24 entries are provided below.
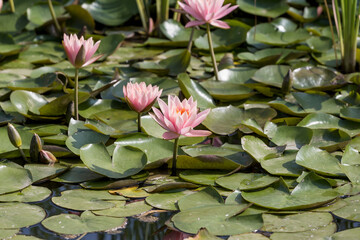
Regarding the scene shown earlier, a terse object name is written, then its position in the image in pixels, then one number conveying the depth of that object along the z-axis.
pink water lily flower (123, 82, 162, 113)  4.87
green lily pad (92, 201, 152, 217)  4.13
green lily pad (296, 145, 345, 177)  4.65
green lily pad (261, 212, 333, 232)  3.85
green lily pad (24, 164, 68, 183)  4.69
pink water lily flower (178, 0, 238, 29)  5.83
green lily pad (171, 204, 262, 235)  3.83
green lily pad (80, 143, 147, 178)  4.66
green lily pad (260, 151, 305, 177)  4.67
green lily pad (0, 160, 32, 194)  4.50
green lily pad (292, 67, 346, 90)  6.49
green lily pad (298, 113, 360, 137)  5.52
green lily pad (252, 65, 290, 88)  6.61
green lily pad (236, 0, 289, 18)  8.77
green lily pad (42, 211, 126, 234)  3.87
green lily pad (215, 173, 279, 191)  4.43
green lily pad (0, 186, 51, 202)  4.37
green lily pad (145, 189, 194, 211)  4.27
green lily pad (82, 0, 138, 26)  9.16
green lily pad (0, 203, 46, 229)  3.97
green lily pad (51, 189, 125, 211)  4.23
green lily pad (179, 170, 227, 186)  4.63
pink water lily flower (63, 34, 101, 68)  5.13
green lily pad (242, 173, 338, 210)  4.13
